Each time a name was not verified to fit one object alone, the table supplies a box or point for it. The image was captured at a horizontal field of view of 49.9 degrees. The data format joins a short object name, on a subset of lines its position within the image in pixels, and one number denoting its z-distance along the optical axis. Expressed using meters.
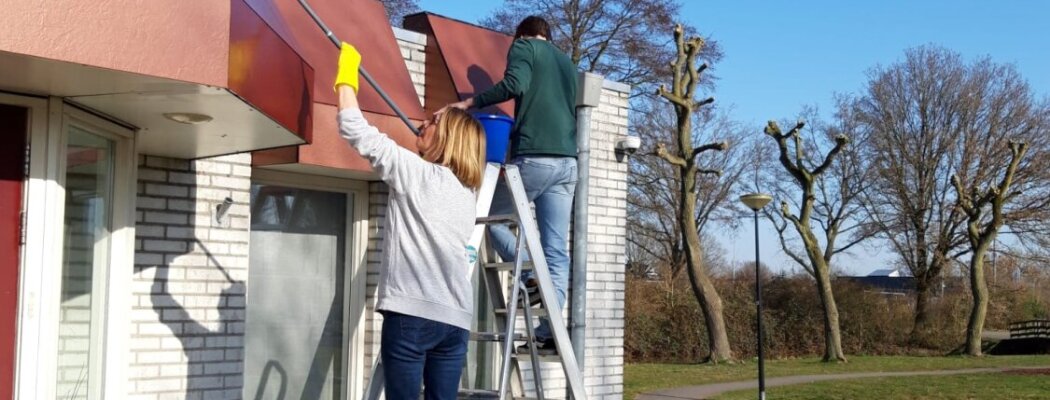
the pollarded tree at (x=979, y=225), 34.22
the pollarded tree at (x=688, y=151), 28.08
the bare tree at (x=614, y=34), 30.02
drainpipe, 7.02
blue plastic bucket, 5.80
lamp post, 21.83
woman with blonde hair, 4.10
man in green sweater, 6.03
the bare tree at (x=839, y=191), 40.56
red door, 4.95
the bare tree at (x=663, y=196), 35.75
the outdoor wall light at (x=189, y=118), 5.36
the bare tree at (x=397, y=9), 28.16
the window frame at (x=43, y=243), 5.02
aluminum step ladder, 4.75
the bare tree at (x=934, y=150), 38.53
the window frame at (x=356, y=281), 8.14
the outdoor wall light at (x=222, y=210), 6.95
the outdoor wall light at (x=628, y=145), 9.65
